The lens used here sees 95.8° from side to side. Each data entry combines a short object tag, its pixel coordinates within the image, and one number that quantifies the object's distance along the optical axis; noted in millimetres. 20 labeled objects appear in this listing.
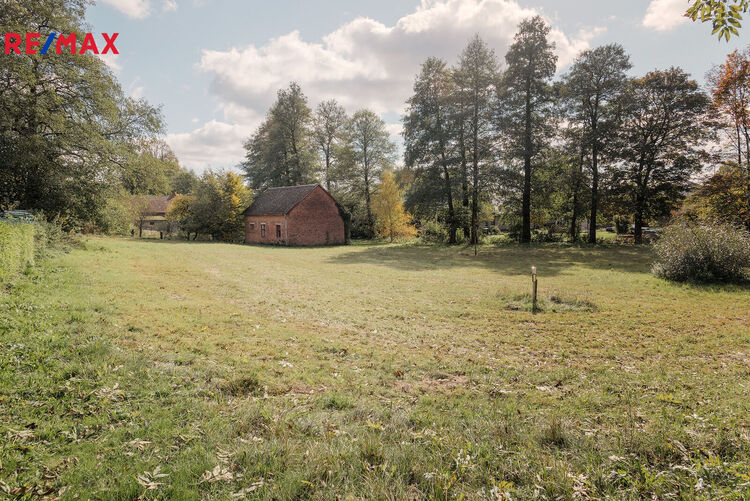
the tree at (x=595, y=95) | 27000
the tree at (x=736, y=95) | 22031
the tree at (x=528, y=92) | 26609
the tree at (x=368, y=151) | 42281
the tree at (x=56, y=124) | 15648
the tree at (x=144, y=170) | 20375
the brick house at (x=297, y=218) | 33938
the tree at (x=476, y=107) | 28703
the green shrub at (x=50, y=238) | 12057
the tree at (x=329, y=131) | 47312
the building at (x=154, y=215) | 38241
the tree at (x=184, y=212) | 36344
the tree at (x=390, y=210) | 37188
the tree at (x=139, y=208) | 35256
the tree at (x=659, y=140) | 26641
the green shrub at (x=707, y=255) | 12344
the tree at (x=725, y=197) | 20486
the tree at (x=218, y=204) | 35375
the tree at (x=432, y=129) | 30641
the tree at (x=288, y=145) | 44125
